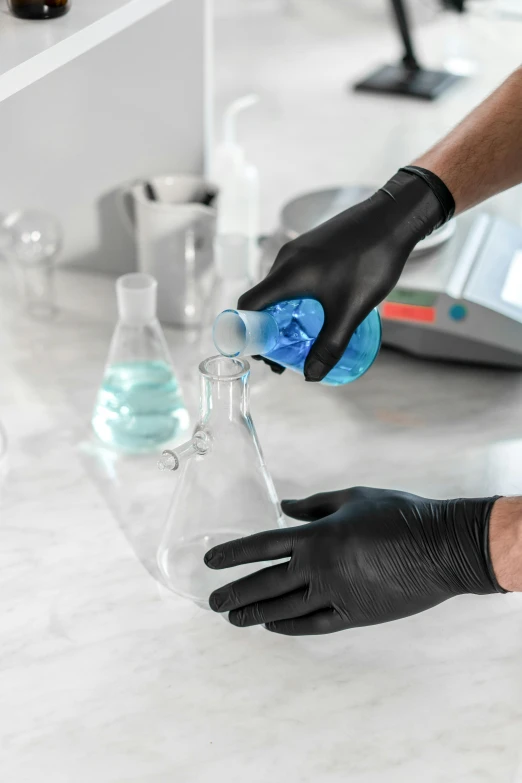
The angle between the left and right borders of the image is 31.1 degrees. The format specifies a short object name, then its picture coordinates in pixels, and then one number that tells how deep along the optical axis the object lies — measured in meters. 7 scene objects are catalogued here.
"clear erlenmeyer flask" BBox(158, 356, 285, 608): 1.15
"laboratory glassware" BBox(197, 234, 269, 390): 1.61
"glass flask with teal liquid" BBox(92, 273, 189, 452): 1.48
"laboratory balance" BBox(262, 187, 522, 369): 1.60
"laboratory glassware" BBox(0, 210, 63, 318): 1.83
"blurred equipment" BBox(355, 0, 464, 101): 2.77
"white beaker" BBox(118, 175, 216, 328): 1.71
